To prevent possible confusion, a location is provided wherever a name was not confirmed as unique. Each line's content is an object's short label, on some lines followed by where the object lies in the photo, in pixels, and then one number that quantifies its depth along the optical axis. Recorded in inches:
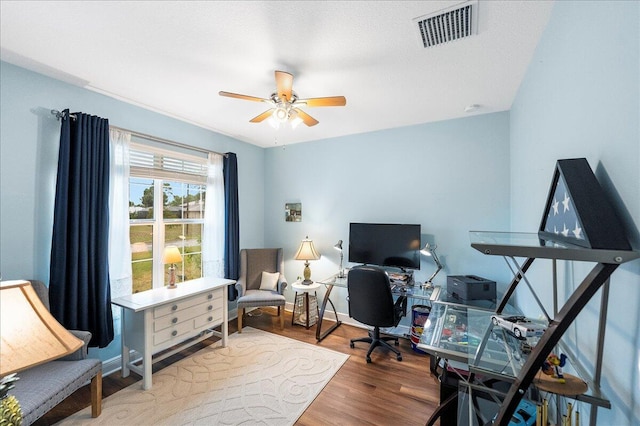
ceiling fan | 71.4
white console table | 88.3
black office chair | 98.3
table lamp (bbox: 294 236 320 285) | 137.3
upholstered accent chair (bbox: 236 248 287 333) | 127.3
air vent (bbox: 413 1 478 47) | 55.2
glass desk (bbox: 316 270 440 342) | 104.3
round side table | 133.6
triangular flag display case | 26.6
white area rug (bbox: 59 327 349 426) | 74.2
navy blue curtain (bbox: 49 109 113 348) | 82.0
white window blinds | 107.3
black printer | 95.0
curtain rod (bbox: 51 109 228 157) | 84.1
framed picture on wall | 158.9
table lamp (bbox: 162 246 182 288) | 104.2
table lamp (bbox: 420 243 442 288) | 112.2
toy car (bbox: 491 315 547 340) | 39.5
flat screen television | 117.6
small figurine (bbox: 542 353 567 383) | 31.8
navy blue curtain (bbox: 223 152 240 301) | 139.2
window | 109.0
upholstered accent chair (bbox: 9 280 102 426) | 56.9
